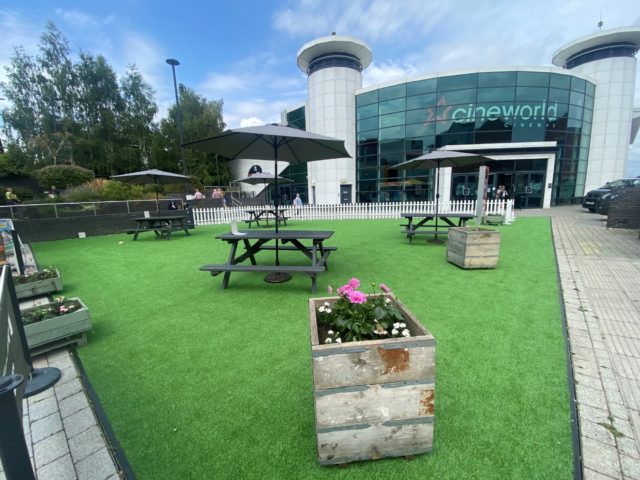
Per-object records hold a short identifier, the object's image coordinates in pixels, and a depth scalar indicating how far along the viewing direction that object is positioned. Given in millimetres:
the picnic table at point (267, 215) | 12909
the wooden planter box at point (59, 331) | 2746
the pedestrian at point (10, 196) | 11613
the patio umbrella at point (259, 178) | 13289
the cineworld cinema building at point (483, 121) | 18500
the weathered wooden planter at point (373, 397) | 1521
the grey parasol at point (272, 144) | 4023
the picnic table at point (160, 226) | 9511
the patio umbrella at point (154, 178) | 9406
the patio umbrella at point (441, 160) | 7496
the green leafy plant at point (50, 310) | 2885
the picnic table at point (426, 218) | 7389
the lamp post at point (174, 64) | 15508
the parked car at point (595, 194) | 13755
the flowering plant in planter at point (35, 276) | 4414
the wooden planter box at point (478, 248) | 5180
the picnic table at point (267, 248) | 4254
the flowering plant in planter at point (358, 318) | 1720
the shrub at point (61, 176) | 19578
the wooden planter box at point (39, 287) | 4302
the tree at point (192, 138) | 31719
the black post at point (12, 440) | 821
